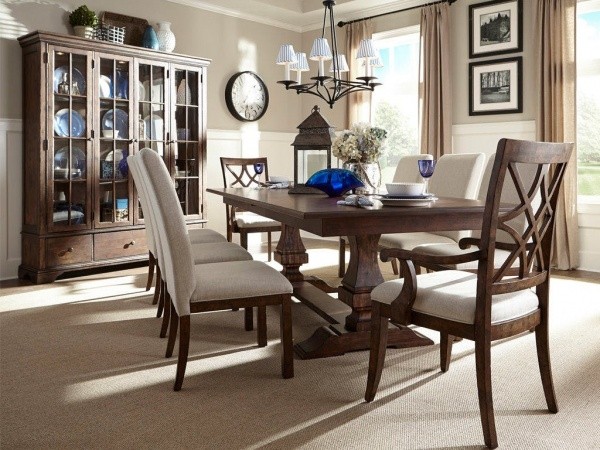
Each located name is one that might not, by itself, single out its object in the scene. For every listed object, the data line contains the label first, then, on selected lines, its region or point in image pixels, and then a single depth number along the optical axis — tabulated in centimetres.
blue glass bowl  298
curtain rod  572
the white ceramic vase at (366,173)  304
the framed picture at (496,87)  537
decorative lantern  323
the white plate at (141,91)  510
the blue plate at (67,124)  461
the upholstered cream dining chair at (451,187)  357
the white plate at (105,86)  486
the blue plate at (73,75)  458
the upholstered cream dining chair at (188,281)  229
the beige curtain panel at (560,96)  496
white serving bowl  251
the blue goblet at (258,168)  425
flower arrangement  293
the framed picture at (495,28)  533
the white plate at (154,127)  517
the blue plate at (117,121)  489
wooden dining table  221
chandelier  376
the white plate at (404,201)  243
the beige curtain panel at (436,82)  571
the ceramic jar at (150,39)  529
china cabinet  454
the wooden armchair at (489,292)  186
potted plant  485
